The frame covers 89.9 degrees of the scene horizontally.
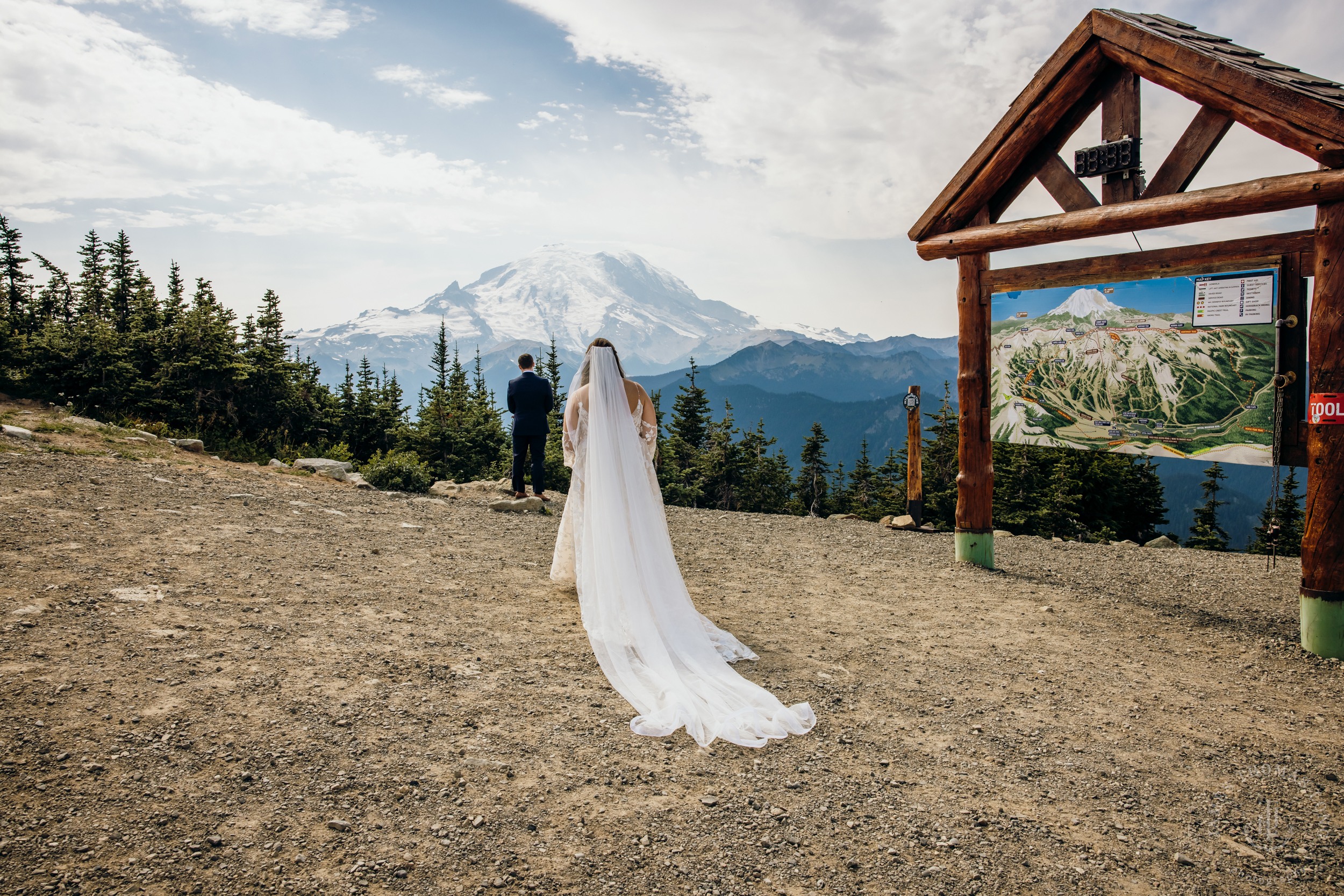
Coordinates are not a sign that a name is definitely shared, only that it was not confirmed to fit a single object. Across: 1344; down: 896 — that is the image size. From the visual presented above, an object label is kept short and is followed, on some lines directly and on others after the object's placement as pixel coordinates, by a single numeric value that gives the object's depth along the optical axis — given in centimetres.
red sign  614
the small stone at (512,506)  1245
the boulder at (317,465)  1416
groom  1222
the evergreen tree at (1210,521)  3212
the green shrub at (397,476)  1398
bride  495
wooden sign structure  620
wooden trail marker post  1383
